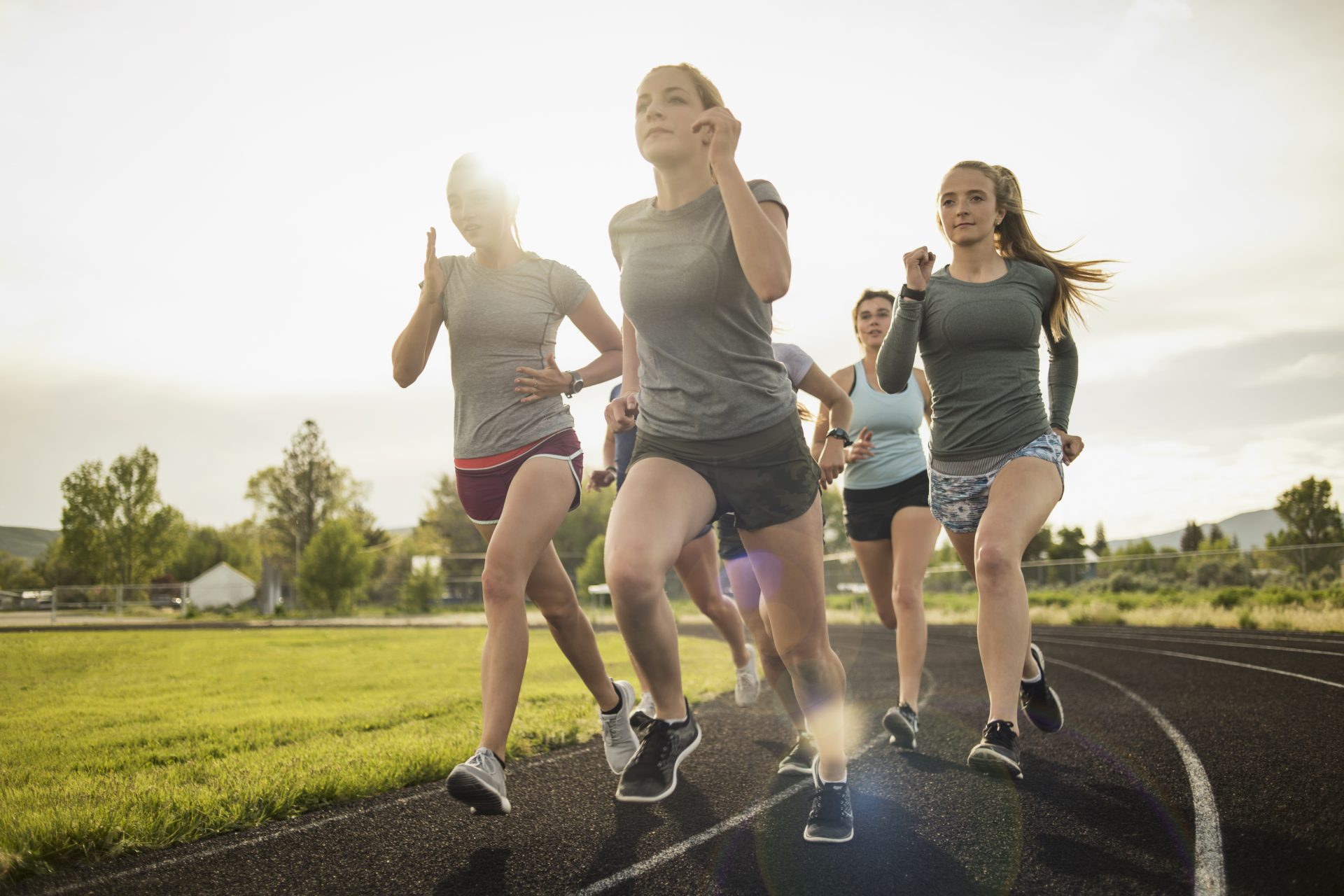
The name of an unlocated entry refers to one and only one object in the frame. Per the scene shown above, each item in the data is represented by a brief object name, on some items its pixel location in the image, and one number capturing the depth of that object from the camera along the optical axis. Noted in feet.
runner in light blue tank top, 17.19
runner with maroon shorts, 12.98
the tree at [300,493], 199.41
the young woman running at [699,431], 9.92
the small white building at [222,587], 190.70
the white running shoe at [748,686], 22.76
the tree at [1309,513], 178.50
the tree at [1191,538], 343.26
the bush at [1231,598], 74.90
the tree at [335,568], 124.47
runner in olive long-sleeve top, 12.69
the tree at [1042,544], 255.29
